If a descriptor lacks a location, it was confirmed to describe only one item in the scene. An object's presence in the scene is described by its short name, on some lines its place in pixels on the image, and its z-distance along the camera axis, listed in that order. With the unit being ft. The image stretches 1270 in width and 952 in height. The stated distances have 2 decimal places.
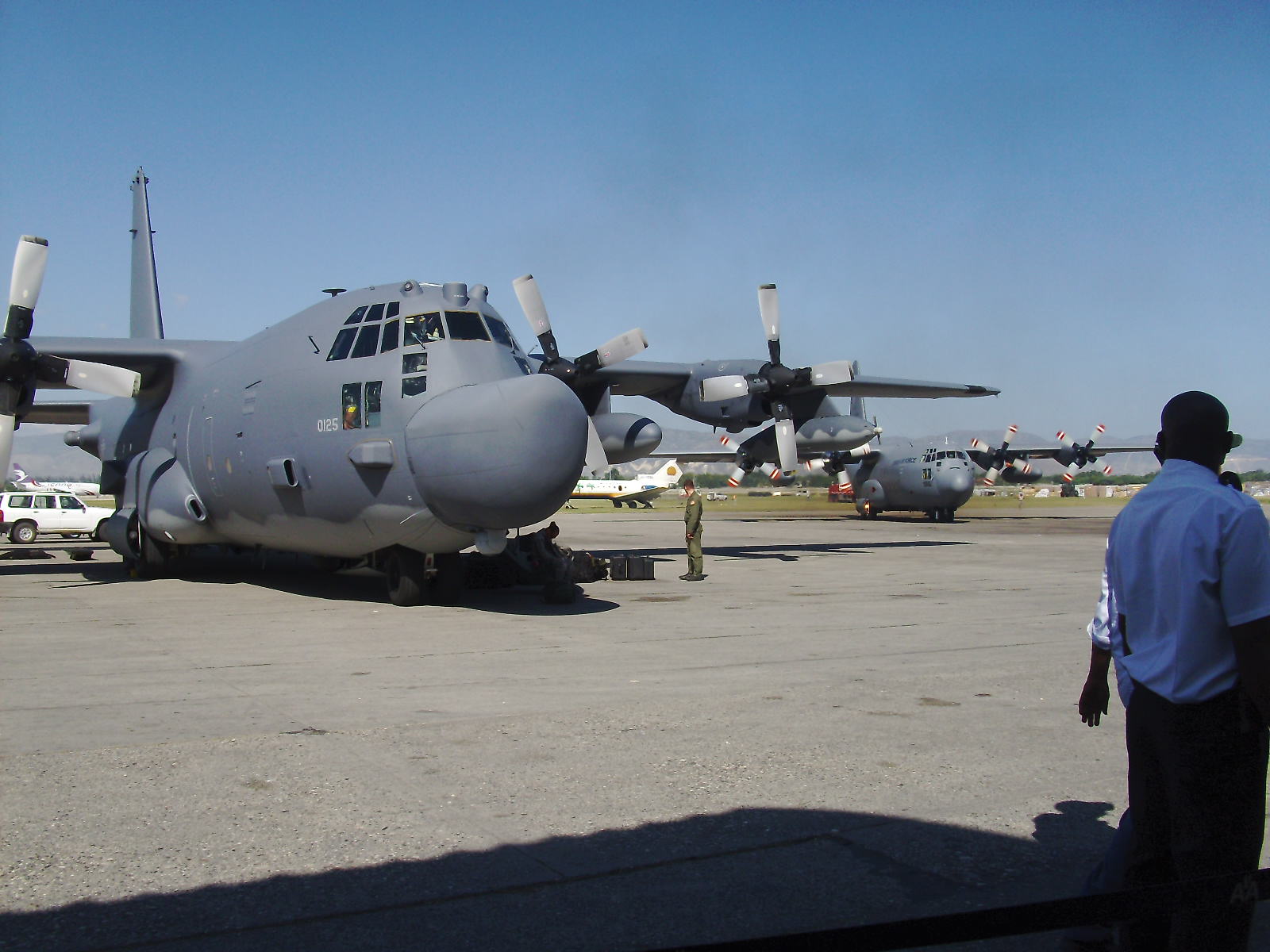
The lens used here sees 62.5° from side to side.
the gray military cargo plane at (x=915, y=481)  137.49
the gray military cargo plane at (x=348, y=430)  38.27
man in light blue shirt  10.37
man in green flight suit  59.57
